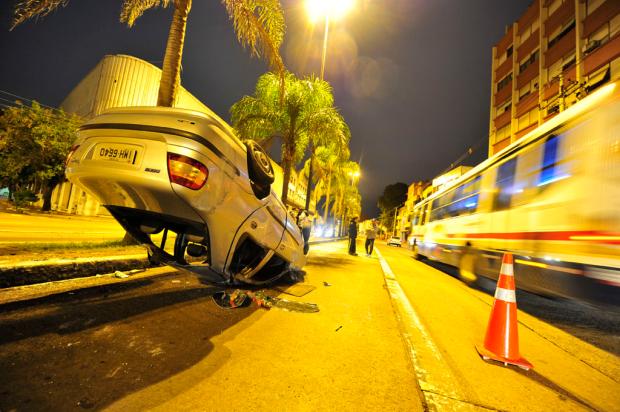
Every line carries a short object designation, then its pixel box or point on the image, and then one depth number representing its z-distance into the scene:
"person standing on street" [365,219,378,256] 12.63
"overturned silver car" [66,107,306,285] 2.08
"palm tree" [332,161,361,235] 28.40
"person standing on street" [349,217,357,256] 11.83
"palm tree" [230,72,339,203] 10.76
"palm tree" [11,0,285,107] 5.24
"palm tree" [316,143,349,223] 11.32
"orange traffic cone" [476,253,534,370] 2.51
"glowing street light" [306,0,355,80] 11.55
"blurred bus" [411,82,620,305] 3.12
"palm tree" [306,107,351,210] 10.66
